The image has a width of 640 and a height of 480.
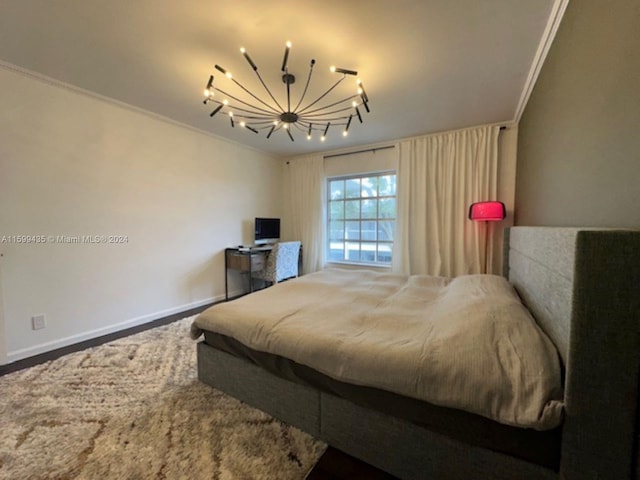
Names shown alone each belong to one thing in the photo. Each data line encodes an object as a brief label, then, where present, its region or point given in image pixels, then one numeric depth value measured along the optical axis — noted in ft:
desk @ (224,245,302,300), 12.77
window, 13.94
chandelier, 7.81
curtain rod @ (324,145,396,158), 13.37
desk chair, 13.19
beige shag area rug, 4.15
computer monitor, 14.65
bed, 2.58
